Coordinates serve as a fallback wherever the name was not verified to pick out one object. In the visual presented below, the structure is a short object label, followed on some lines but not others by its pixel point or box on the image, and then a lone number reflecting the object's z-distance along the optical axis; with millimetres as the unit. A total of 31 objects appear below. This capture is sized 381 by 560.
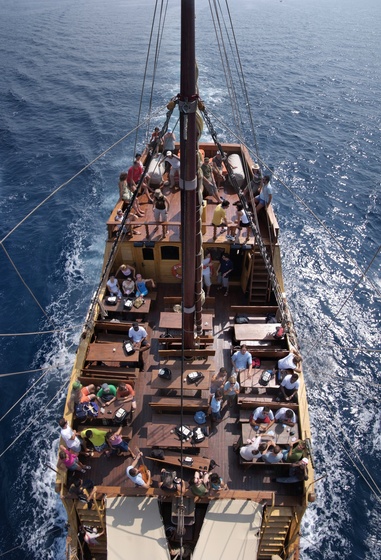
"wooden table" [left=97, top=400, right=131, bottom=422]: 11664
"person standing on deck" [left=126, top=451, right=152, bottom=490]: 9914
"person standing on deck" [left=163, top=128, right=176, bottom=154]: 18981
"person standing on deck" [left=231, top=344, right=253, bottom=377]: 12391
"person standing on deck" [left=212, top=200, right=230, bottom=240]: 15109
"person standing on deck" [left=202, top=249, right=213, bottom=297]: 15023
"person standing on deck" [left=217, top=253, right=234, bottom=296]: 15078
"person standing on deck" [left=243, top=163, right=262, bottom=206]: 16578
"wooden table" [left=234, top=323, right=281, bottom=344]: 13371
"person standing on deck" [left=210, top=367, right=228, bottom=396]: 12328
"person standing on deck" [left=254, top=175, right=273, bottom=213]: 15631
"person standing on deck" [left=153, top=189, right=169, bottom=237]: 15102
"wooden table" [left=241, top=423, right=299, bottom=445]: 11016
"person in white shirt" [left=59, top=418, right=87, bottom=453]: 10570
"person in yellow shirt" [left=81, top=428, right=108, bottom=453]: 11070
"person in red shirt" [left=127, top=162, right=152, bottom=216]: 16422
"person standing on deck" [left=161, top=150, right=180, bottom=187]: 17281
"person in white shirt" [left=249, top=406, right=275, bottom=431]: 11203
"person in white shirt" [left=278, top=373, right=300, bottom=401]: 11636
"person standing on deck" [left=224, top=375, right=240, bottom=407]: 11867
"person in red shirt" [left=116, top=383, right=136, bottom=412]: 11914
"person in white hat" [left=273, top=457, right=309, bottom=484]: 10383
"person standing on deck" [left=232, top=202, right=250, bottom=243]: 15375
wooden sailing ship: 9516
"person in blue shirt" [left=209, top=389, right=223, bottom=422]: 11531
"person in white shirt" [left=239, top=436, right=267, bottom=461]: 10664
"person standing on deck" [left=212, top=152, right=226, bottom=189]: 18422
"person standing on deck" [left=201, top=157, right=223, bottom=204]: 16953
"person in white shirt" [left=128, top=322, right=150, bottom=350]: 13170
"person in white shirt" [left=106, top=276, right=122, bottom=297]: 14788
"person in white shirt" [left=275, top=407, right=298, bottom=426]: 11281
